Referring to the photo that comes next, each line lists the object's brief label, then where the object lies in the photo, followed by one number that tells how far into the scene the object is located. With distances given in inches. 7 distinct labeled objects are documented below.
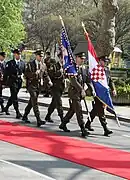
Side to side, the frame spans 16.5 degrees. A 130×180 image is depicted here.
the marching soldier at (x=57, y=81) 425.7
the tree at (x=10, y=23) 1160.2
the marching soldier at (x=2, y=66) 499.9
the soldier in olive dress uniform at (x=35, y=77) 417.4
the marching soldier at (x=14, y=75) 465.4
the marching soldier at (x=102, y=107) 390.3
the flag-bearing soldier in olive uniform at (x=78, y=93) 372.5
